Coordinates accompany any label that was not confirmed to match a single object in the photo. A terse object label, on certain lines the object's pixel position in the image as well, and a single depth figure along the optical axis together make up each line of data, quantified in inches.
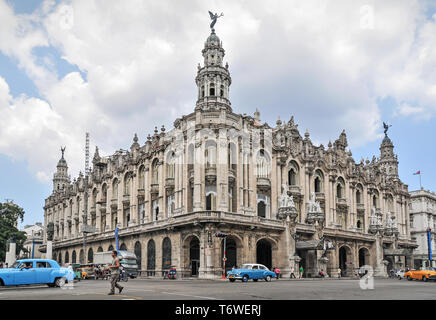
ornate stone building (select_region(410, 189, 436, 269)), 3535.9
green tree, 2544.0
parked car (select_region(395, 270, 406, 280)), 1780.8
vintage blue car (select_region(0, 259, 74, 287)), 831.7
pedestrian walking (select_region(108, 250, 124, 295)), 676.7
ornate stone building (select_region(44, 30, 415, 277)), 1815.9
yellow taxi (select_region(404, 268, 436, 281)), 1405.1
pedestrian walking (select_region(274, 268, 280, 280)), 1720.6
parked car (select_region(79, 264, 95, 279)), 1705.5
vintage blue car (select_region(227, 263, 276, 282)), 1299.2
